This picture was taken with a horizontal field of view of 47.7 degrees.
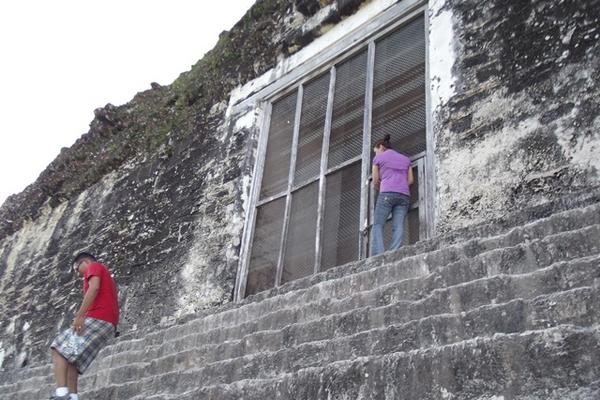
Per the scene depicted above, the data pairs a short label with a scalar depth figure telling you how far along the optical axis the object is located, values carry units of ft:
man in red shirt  13.30
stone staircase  7.00
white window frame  16.29
